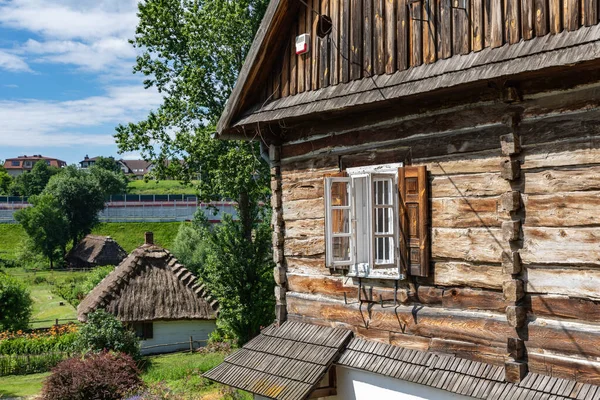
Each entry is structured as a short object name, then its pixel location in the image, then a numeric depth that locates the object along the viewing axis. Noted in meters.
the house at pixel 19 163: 158.38
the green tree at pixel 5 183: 110.06
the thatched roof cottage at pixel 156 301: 28.41
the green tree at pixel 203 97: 26.41
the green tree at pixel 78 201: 74.81
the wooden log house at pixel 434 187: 7.20
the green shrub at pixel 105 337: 23.31
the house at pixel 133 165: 158.36
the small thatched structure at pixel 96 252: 61.78
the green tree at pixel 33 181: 105.56
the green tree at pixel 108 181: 90.53
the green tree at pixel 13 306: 32.88
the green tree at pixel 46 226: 67.31
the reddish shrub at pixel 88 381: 15.83
